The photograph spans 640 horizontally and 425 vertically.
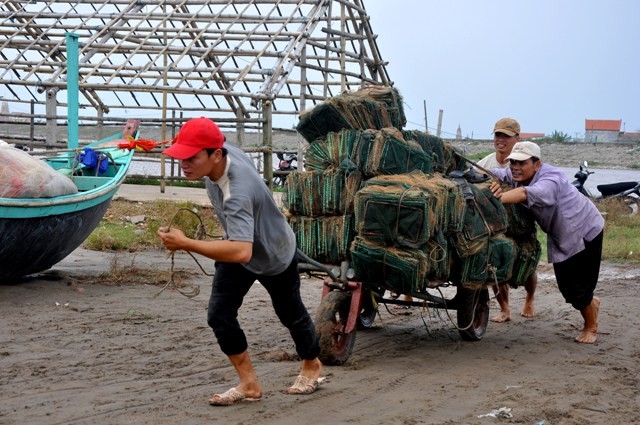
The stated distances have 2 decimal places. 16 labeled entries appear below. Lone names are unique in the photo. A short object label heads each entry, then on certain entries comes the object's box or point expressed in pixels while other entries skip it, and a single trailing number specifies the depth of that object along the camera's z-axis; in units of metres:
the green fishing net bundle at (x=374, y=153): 6.85
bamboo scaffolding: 16.58
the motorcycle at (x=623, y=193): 19.98
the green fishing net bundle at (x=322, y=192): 6.84
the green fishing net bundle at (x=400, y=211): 6.25
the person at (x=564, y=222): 7.42
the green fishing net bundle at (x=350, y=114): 7.22
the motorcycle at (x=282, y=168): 22.88
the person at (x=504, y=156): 8.48
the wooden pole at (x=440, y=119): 26.33
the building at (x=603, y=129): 66.03
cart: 6.39
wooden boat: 8.44
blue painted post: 13.88
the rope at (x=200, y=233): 5.71
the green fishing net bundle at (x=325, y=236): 6.74
